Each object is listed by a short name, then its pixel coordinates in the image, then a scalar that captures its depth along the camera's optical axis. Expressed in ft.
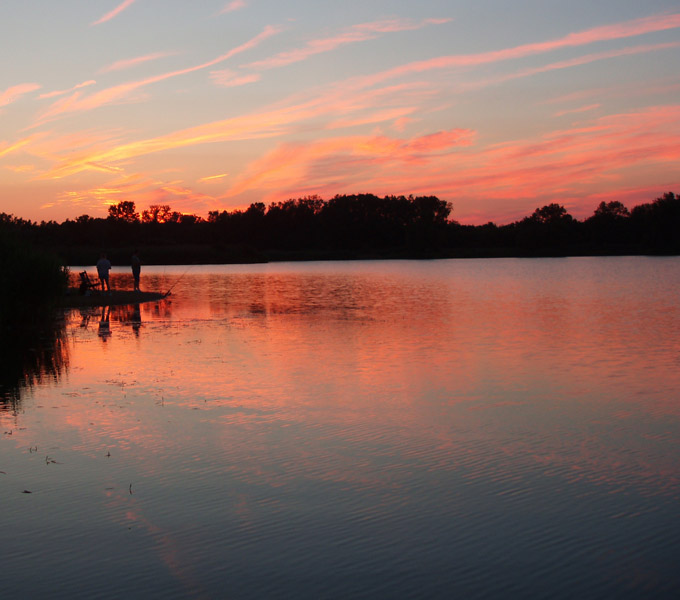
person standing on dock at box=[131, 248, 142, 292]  123.65
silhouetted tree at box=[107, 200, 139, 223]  581.12
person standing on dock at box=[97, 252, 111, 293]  110.01
